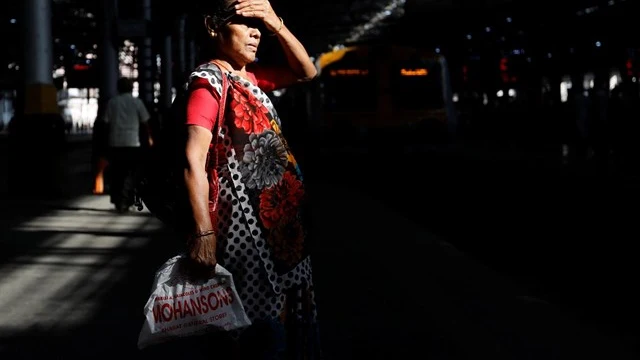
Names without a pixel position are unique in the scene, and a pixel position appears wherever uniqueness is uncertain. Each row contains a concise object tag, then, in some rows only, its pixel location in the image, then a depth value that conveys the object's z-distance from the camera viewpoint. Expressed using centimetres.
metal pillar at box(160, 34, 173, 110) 4394
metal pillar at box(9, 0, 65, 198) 1872
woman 439
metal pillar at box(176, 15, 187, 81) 4619
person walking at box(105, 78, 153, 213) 1650
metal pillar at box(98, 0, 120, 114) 2605
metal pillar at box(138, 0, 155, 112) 3678
